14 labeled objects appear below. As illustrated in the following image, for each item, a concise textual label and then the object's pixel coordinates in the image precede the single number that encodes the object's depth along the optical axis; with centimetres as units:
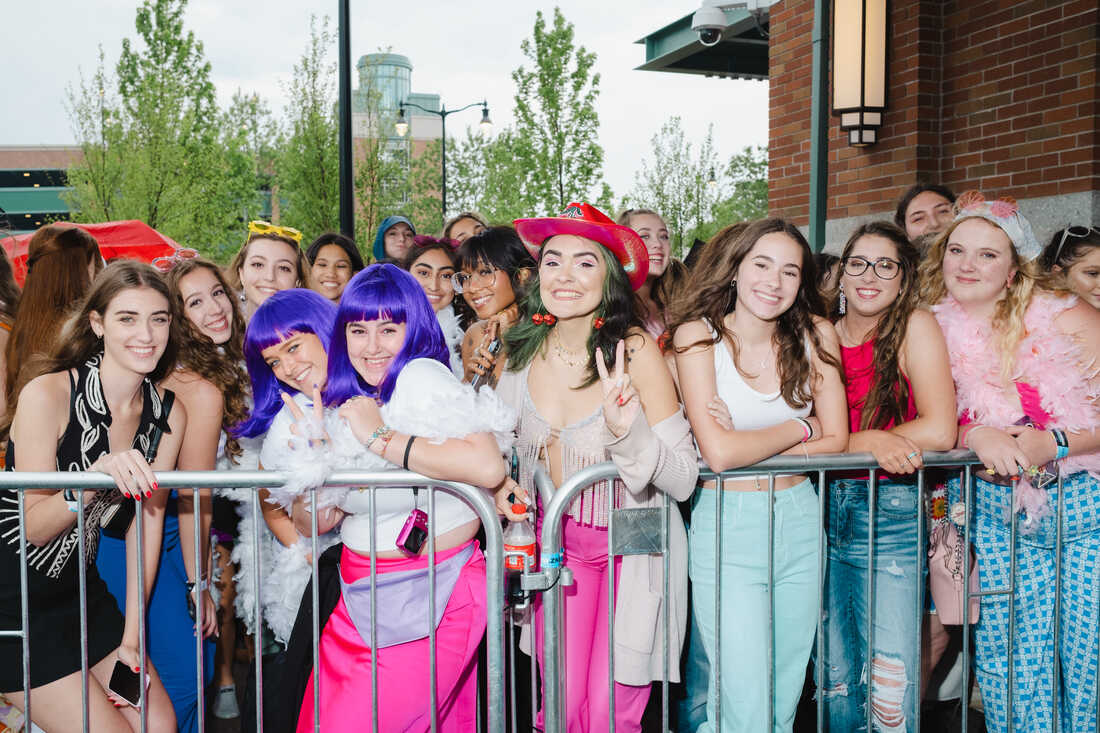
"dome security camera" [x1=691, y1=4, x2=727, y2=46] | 938
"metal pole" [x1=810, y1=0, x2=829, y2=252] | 592
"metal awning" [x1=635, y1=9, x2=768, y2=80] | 1196
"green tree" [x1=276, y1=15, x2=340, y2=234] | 1495
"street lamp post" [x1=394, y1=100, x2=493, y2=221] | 2277
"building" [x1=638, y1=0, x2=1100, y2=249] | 592
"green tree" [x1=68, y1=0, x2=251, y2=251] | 1638
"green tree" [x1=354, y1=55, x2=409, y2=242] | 1591
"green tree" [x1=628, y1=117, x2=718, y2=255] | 2248
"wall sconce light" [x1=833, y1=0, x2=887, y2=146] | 653
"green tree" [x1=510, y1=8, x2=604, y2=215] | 1895
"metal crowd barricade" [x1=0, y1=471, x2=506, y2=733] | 249
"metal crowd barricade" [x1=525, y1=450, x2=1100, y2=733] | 255
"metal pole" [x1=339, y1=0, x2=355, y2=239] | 611
